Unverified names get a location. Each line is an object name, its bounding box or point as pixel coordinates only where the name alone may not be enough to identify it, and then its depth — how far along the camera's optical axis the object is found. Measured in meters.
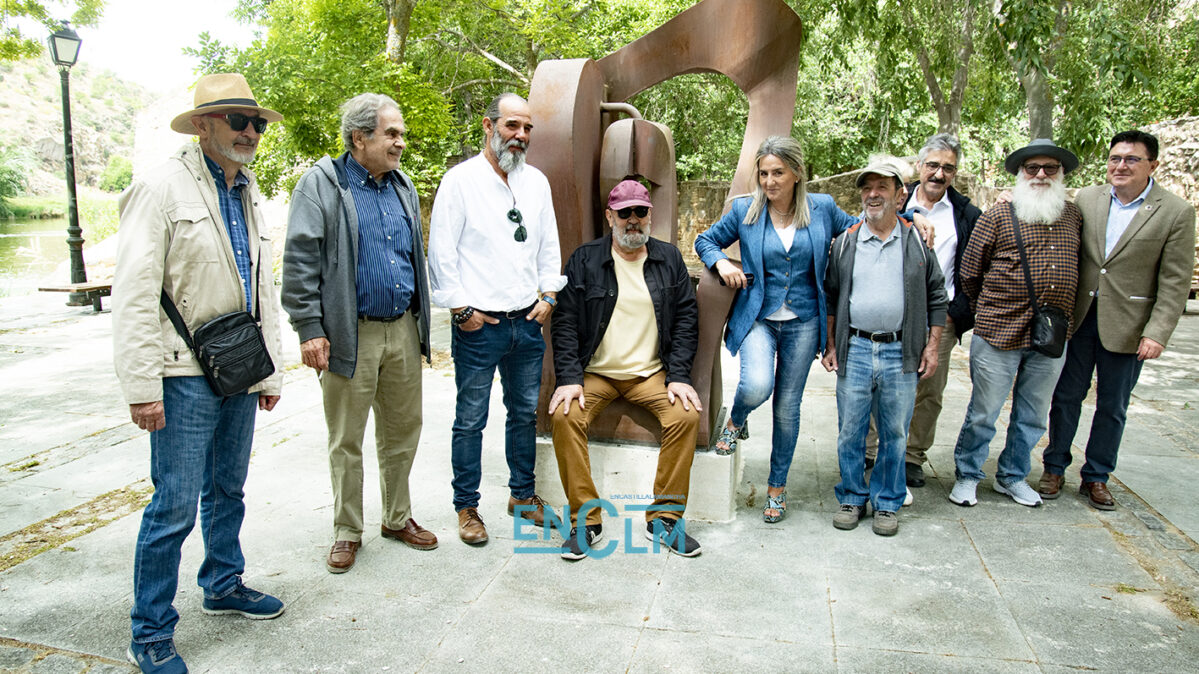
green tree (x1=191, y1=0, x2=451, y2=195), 8.72
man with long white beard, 3.74
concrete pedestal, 3.66
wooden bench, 10.04
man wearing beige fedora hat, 2.37
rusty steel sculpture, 3.76
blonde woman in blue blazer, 3.52
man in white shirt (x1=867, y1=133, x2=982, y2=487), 3.93
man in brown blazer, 3.64
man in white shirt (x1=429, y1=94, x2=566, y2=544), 3.31
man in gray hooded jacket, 2.97
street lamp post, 11.05
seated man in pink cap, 3.41
